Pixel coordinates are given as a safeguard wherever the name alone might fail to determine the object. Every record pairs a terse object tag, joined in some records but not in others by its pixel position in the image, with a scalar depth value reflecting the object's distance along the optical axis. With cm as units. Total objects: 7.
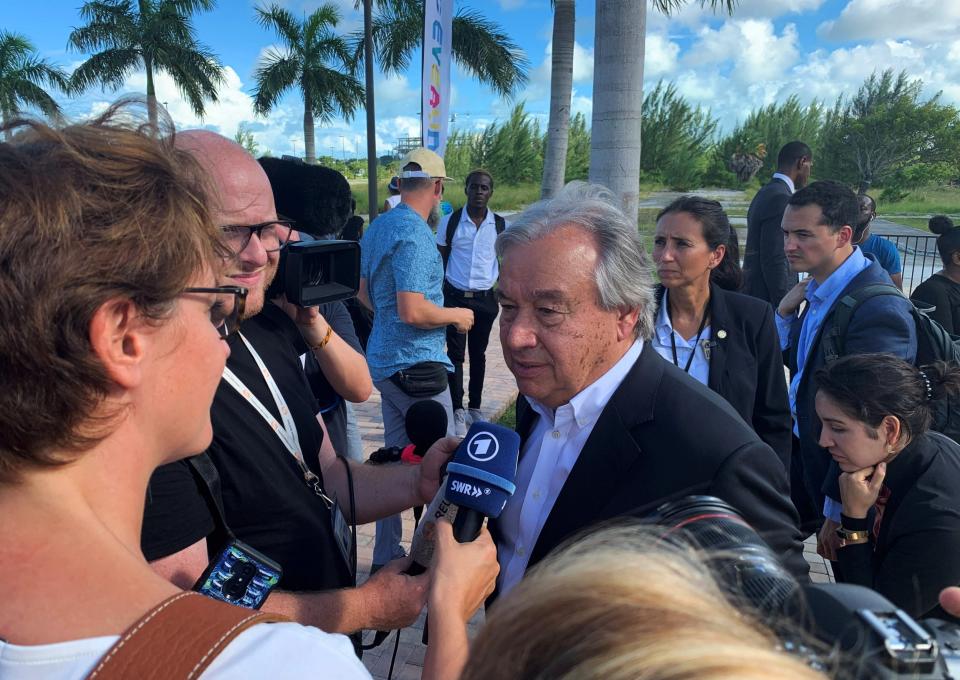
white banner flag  830
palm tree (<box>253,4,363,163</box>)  2961
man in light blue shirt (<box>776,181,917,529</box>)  340
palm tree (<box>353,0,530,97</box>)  2309
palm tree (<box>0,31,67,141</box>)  3278
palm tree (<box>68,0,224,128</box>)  2961
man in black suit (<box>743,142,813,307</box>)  566
